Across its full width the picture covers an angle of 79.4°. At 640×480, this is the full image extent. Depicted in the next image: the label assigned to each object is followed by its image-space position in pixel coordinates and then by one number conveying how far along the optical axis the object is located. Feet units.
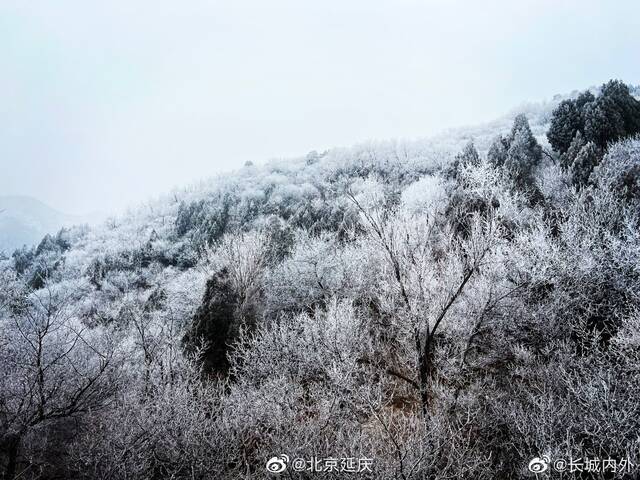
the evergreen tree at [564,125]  97.60
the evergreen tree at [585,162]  80.33
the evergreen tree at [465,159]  120.48
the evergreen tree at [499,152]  102.54
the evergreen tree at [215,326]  58.59
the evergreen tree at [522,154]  88.56
